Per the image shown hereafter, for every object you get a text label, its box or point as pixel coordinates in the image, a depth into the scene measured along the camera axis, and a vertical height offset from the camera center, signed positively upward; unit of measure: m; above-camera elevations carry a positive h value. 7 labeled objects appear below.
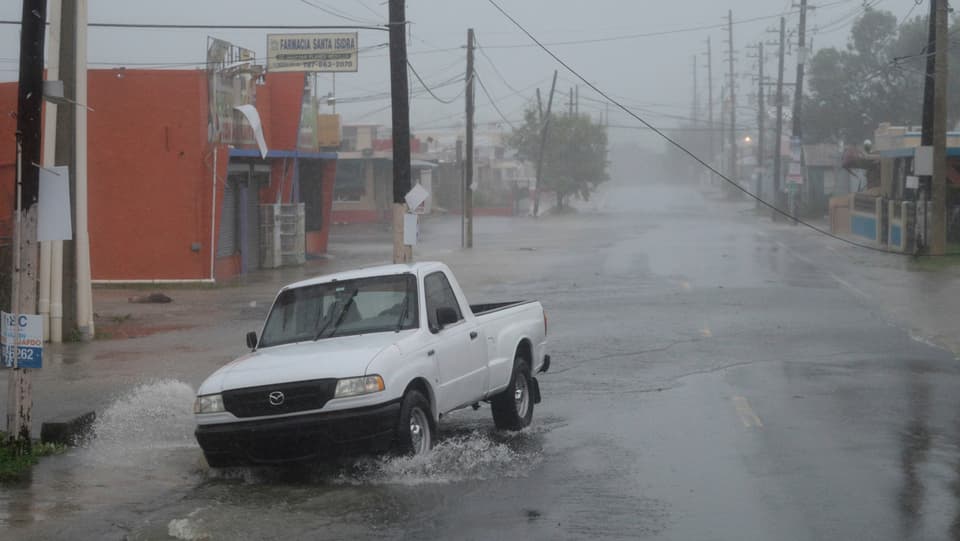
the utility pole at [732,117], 102.94 +8.09
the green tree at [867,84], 76.38 +8.28
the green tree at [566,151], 92.12 +4.38
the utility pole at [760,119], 86.24 +6.68
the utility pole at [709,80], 140.62 +15.24
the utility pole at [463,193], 45.72 +0.52
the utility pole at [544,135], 82.70 +5.05
